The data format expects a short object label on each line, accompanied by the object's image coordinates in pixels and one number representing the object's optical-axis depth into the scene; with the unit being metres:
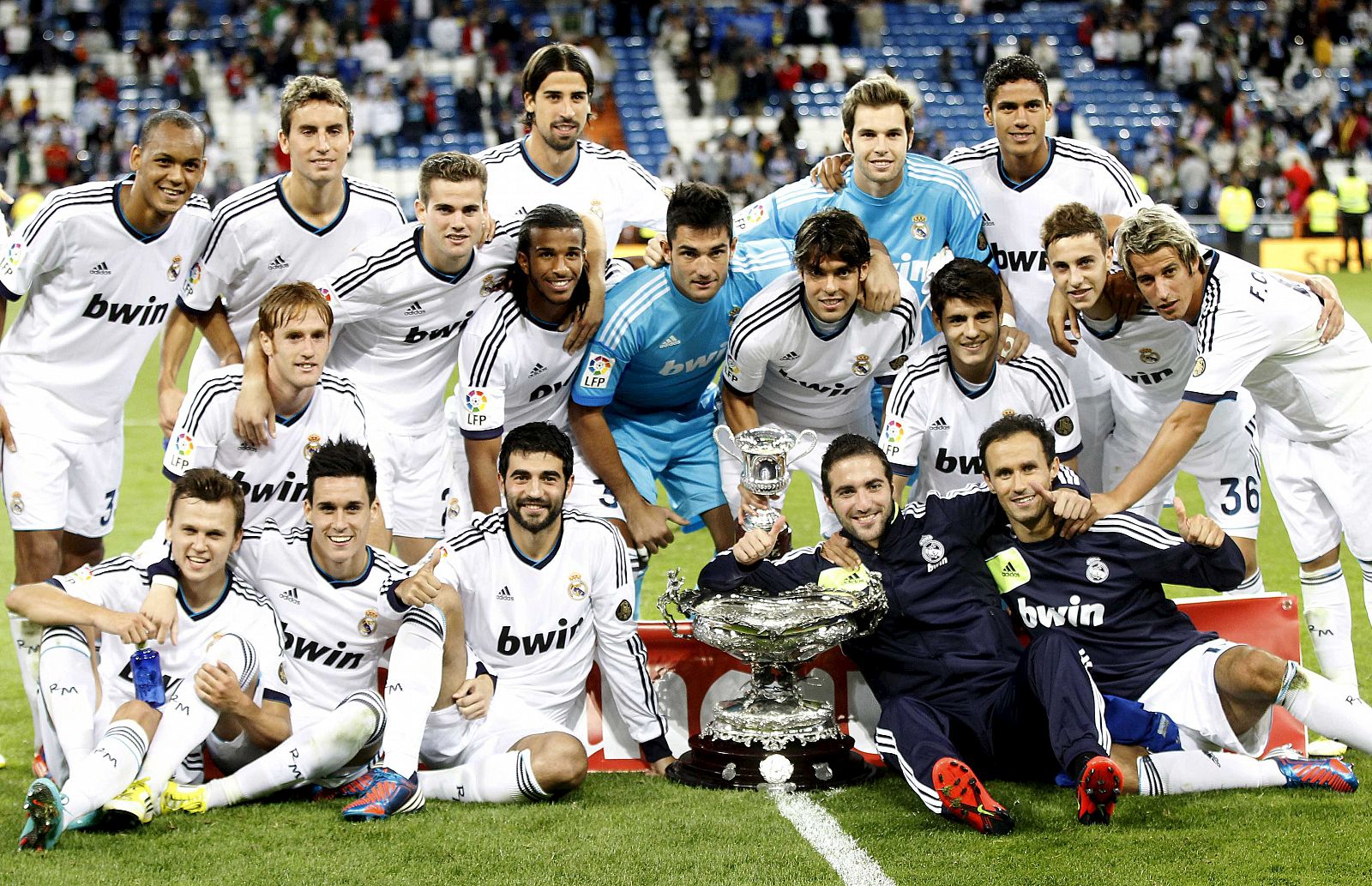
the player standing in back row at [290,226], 5.90
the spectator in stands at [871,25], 28.16
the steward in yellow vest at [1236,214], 21.70
